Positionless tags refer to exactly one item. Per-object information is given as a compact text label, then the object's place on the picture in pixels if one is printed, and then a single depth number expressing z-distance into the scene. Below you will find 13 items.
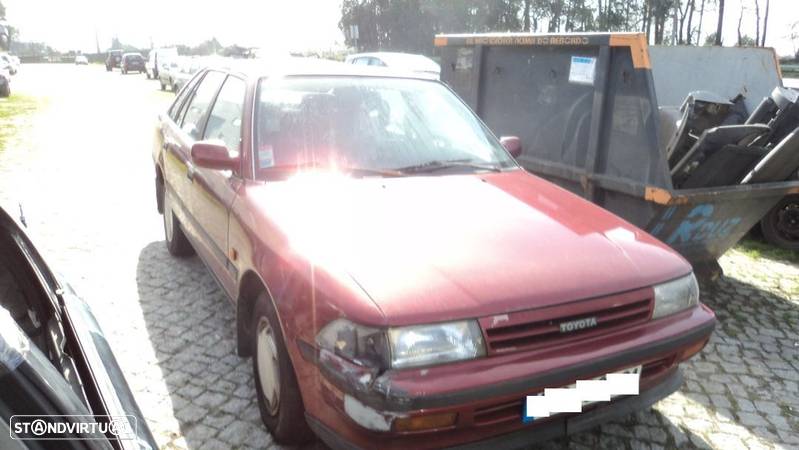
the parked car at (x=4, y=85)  21.32
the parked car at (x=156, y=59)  28.98
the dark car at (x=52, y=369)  1.23
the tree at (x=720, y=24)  41.19
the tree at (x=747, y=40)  48.88
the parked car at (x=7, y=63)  30.32
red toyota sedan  2.09
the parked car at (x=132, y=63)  44.59
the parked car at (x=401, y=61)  15.22
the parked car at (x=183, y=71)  21.94
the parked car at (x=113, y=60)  51.76
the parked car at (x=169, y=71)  25.39
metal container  4.13
